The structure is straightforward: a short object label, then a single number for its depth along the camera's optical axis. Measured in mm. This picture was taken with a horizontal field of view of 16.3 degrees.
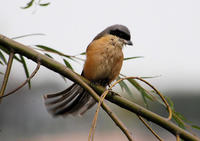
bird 5309
